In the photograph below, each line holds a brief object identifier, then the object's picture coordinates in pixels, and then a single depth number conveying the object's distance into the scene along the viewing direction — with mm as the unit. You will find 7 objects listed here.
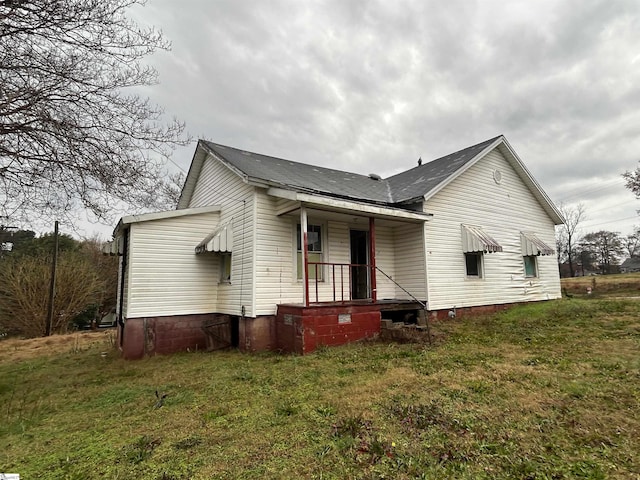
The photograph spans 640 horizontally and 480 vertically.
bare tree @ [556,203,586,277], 49250
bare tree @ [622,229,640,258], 55169
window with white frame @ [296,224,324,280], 9016
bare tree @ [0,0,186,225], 5301
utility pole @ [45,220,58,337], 18219
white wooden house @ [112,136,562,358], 8180
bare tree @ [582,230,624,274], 55406
